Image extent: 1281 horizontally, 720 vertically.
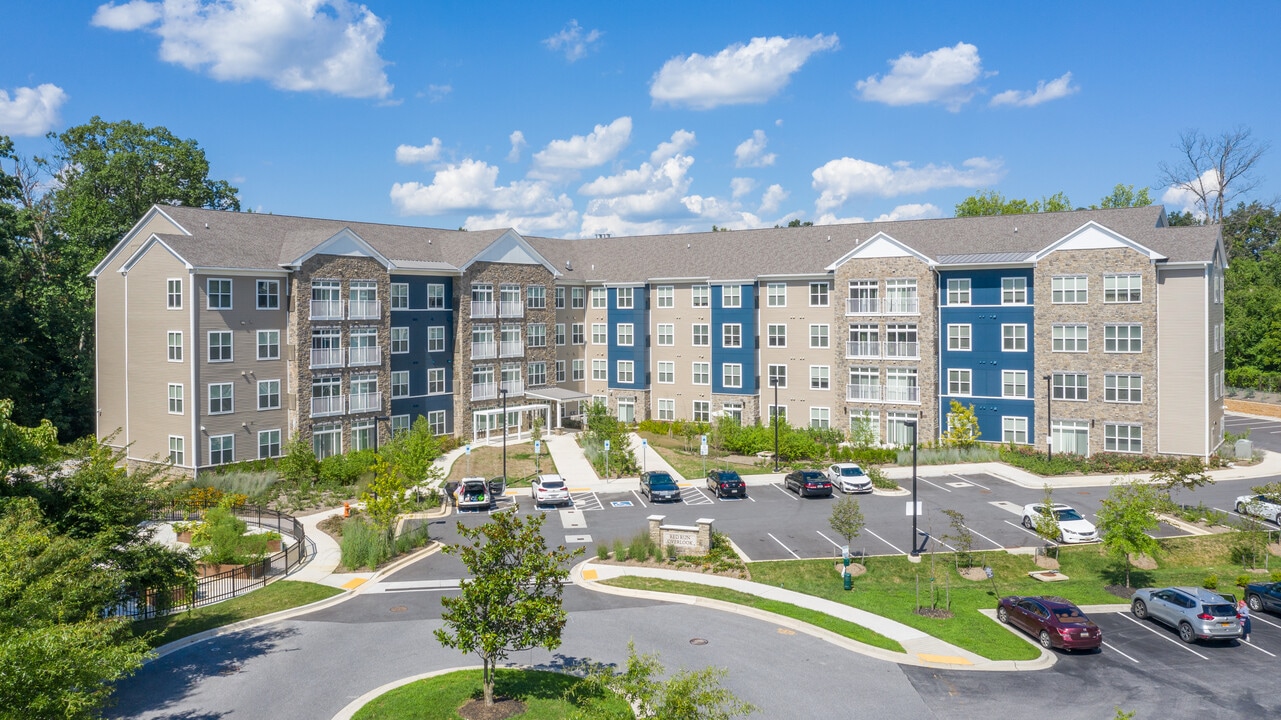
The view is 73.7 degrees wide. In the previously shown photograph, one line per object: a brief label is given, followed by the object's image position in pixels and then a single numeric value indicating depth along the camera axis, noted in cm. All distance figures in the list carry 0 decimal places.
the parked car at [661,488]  4038
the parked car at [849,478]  4184
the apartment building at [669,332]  4425
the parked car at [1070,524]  3272
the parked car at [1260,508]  3334
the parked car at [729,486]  4100
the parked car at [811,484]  4078
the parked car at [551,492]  3941
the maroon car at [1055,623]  2258
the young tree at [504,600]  1736
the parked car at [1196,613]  2300
